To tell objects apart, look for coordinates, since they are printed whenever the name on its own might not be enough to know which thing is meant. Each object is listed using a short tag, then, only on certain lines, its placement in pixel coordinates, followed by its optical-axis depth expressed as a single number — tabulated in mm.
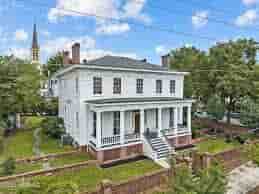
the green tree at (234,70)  21000
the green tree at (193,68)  24844
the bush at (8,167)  10319
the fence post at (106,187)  7387
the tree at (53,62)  47694
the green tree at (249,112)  19641
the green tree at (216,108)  22641
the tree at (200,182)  6465
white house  14227
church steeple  78556
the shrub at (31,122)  24406
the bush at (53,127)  19016
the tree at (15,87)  20031
